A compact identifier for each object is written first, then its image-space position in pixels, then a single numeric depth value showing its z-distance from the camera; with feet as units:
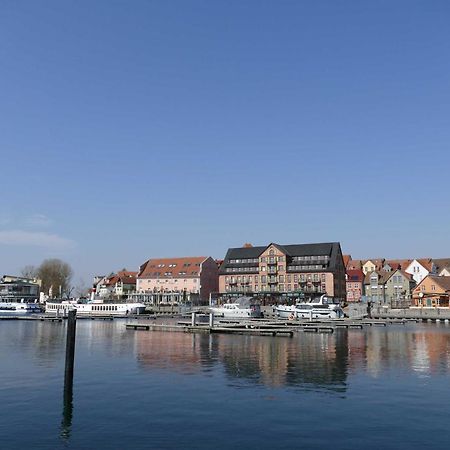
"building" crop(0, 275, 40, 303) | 550.77
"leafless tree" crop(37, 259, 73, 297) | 593.42
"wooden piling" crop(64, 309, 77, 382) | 92.12
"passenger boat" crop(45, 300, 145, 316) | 382.83
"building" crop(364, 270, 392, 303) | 484.74
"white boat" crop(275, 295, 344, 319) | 312.95
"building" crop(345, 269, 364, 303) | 501.56
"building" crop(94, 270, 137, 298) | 583.17
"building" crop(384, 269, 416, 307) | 472.44
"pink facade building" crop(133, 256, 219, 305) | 510.58
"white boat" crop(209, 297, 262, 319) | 331.57
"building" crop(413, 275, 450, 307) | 400.51
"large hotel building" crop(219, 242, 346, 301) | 448.65
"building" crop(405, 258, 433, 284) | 495.00
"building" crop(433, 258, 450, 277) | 497.46
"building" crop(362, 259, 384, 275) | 540.52
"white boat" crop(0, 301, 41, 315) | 426.10
